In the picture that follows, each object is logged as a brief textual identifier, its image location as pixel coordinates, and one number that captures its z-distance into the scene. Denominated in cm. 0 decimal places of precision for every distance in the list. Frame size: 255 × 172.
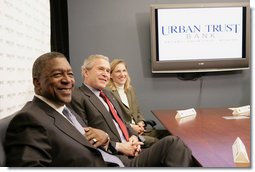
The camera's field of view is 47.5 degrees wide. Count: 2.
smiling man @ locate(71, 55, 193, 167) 146
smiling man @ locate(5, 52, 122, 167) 118
